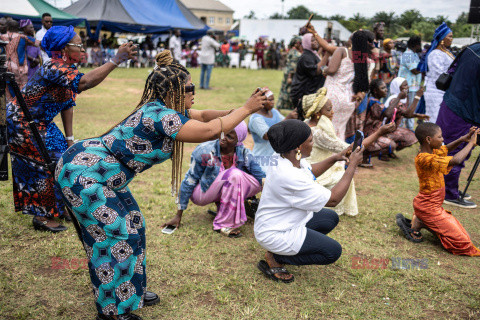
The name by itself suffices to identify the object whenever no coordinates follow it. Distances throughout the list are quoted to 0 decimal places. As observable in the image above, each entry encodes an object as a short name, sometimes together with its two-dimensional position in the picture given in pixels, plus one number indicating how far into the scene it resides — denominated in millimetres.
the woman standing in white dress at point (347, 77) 6035
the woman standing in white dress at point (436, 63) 6691
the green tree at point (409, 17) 57975
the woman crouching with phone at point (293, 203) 3102
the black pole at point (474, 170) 5259
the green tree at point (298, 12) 107688
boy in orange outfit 4027
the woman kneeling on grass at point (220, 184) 4309
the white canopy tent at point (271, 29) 41562
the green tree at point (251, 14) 117312
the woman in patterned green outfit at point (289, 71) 9820
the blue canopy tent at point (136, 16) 21422
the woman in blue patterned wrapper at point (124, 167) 2490
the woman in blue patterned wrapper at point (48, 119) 3590
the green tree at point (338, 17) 83306
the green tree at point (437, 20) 51275
